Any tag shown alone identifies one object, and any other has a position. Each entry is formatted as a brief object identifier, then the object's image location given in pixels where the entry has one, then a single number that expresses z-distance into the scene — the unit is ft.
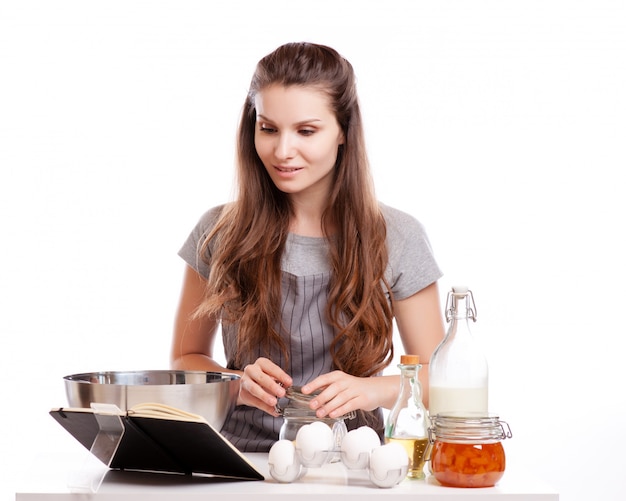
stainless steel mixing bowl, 6.60
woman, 8.49
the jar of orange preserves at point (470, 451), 6.44
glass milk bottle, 6.72
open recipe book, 6.38
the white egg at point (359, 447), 6.54
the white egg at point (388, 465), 6.40
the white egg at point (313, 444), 6.52
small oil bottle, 6.71
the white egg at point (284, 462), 6.51
